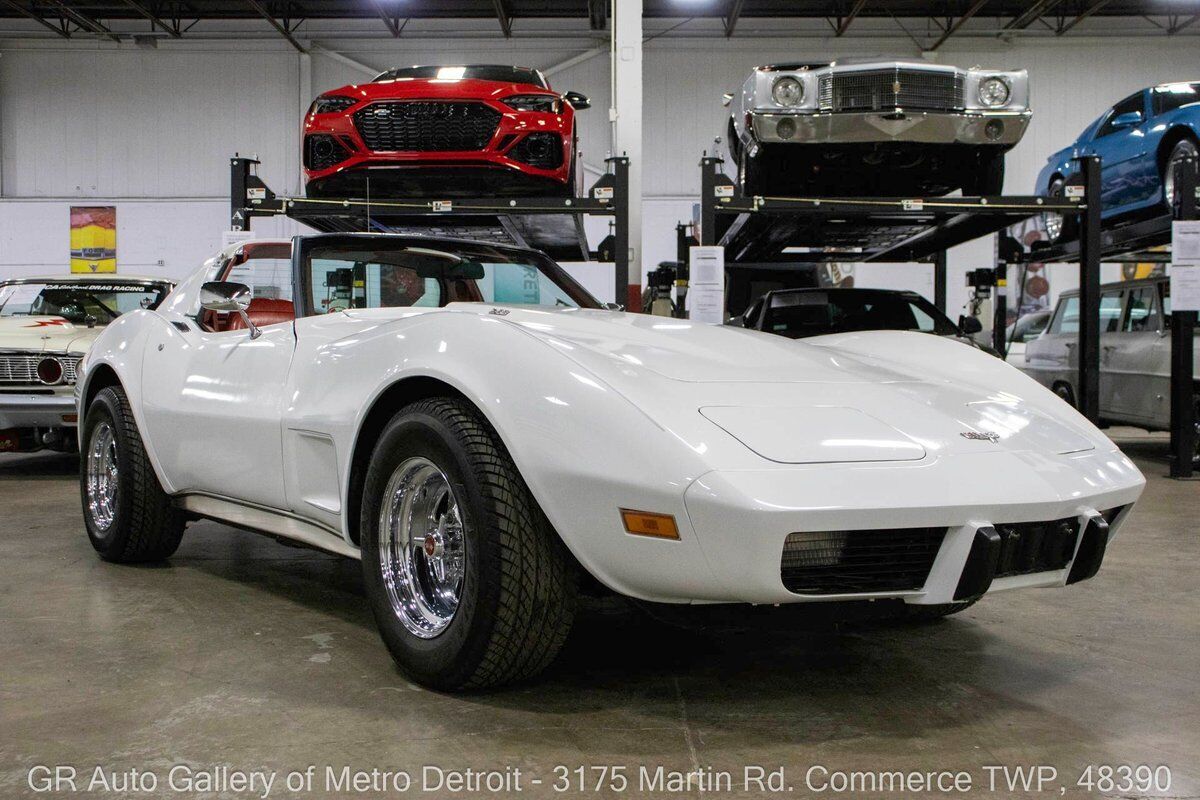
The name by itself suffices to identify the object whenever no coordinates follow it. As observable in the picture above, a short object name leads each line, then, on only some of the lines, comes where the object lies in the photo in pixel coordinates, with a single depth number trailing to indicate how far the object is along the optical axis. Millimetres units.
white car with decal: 6918
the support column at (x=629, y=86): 9383
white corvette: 2010
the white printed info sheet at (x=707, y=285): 6535
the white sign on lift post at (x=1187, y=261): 6914
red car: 6242
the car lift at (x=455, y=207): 6500
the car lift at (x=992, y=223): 6840
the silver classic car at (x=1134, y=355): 8008
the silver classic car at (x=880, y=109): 6469
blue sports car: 7316
